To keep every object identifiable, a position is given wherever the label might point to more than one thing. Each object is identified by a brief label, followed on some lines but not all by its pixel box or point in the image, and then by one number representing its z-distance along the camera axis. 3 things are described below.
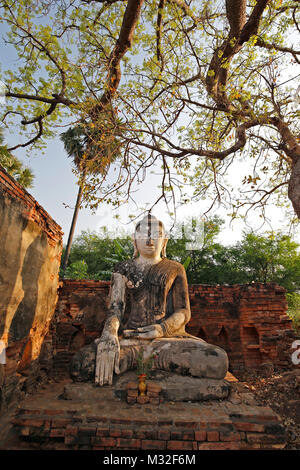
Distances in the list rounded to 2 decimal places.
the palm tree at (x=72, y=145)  13.27
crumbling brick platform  2.19
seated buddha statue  3.04
